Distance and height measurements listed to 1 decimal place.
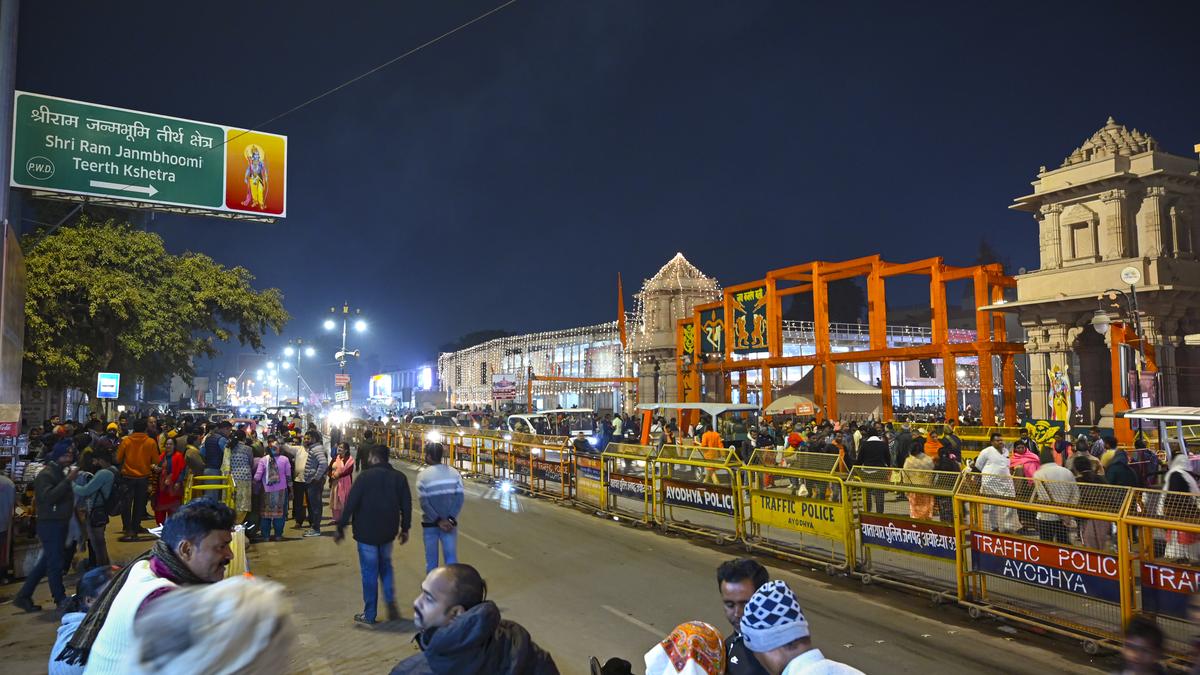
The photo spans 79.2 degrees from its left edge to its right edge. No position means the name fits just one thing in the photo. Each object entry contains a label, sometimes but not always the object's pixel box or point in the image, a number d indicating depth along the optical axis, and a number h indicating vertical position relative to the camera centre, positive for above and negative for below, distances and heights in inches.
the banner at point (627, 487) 560.4 -79.7
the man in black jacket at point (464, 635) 106.8 -37.8
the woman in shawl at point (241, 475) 489.1 -54.4
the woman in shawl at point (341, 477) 458.9 -54.0
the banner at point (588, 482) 625.8 -83.6
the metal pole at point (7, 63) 479.8 +224.9
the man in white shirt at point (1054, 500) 292.8 -49.8
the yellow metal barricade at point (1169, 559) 246.7 -64.2
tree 873.5 +121.0
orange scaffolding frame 1063.0 +75.5
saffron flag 1755.7 +169.3
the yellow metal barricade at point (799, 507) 398.0 -72.3
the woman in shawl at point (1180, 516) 248.1 -49.2
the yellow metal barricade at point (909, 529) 343.9 -73.0
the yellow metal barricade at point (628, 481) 547.2 -75.3
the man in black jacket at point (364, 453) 501.0 -48.4
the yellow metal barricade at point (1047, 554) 274.1 -70.9
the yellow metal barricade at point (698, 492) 474.0 -73.4
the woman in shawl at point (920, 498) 353.1 -57.6
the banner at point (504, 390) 1343.5 -1.8
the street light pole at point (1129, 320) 811.9 +67.2
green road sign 665.6 +234.3
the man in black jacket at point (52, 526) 328.8 -58.6
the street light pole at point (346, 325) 1397.6 +134.3
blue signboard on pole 818.8 +12.8
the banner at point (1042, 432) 766.5 -58.1
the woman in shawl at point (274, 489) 502.0 -66.1
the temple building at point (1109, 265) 1034.7 +168.4
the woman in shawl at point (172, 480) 456.1 -53.4
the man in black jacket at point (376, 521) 303.0 -54.3
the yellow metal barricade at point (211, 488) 463.8 -59.5
